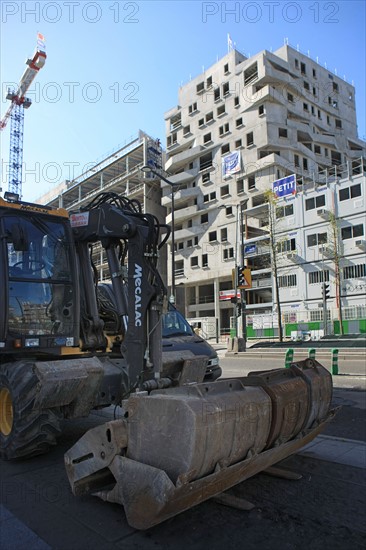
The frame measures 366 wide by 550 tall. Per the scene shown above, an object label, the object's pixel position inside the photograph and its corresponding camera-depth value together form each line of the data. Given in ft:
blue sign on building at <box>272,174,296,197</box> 165.37
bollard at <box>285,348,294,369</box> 45.36
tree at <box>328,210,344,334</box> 142.41
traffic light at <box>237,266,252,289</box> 91.15
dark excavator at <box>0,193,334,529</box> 10.87
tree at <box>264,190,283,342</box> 123.13
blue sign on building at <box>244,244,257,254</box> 176.45
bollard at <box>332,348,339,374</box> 47.74
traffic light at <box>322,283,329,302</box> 109.29
